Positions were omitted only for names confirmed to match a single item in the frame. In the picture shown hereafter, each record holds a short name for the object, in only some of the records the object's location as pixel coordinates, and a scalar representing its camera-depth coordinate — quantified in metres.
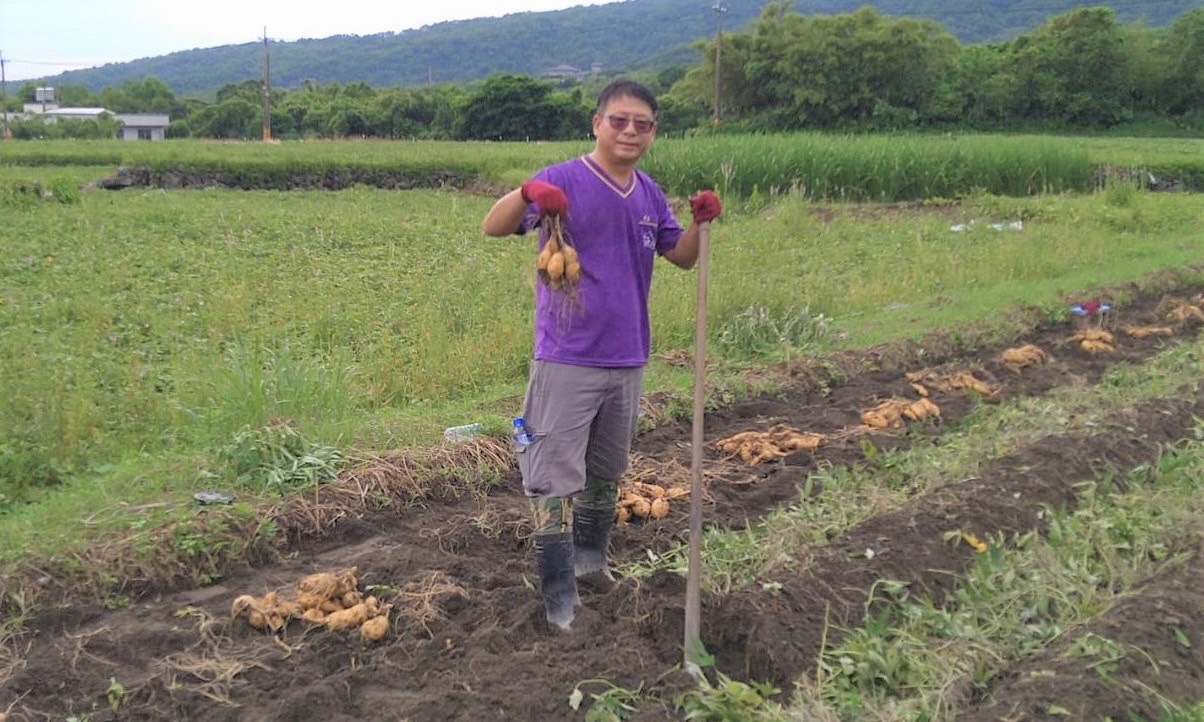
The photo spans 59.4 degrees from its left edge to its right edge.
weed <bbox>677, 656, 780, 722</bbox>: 3.08
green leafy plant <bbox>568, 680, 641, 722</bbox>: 3.15
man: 3.40
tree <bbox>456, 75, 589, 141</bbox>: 45.28
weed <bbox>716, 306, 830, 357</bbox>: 7.66
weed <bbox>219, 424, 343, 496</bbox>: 4.67
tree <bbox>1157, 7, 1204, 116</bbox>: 40.00
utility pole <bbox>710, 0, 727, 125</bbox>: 40.19
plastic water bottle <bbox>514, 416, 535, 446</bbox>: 3.56
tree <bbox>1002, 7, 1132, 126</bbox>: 40.25
